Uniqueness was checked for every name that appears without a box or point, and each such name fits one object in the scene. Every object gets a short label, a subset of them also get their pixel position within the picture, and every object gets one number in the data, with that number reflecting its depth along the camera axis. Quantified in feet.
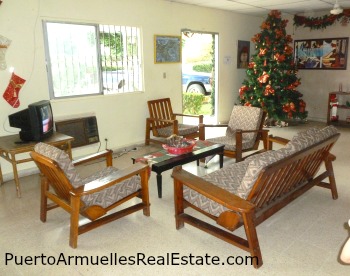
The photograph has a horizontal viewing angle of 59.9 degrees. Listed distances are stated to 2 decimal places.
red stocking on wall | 12.17
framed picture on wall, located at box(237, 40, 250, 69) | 22.77
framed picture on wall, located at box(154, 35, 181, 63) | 17.12
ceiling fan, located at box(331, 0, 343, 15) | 15.84
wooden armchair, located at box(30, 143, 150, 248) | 7.30
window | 13.56
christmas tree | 20.34
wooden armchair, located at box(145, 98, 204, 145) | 15.76
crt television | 11.02
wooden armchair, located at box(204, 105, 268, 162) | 12.59
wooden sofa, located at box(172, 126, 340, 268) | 6.59
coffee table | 10.29
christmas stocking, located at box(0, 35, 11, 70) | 11.73
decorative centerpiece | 11.37
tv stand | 10.49
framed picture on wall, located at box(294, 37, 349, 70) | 21.27
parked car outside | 24.53
